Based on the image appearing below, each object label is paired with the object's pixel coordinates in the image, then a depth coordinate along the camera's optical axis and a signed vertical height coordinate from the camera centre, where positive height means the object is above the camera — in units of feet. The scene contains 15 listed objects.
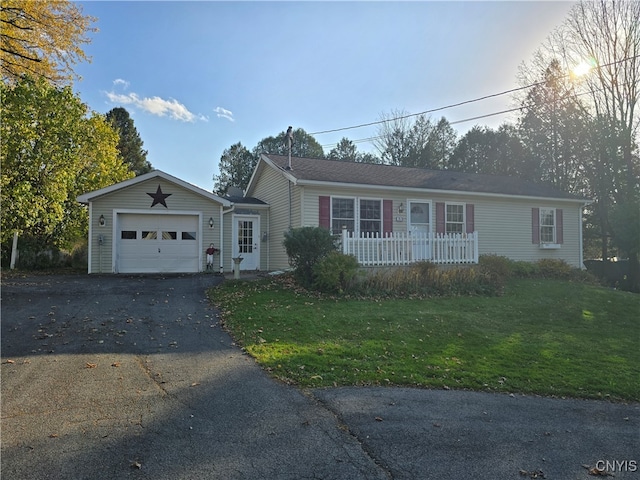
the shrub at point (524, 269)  47.80 -2.61
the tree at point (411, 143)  119.24 +30.62
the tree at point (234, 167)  137.69 +27.62
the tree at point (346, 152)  135.20 +31.97
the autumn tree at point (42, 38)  45.55 +24.51
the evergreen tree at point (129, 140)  99.60 +26.91
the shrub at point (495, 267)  40.04 -1.93
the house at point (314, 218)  43.39 +3.64
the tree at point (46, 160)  49.21 +12.27
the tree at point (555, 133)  77.10 +23.69
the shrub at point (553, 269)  50.24 -2.68
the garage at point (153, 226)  45.27 +2.70
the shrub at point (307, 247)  34.91 +0.13
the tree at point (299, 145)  131.13 +33.40
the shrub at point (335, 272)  33.27 -1.95
